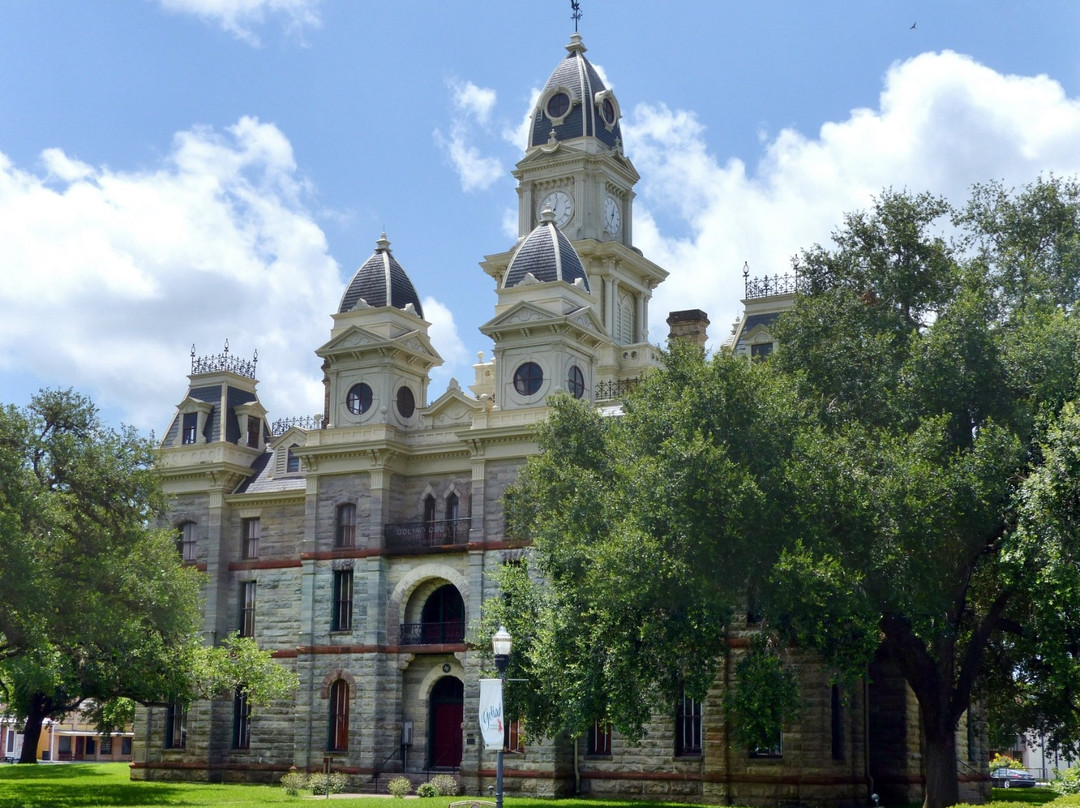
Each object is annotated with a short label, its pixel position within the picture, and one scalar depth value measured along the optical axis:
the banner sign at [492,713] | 27.23
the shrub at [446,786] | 43.72
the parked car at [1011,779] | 70.84
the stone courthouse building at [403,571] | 43.16
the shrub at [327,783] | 44.56
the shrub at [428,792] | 43.53
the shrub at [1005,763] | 79.24
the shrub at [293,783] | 43.91
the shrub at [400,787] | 43.78
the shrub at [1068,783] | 31.19
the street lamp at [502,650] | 28.31
